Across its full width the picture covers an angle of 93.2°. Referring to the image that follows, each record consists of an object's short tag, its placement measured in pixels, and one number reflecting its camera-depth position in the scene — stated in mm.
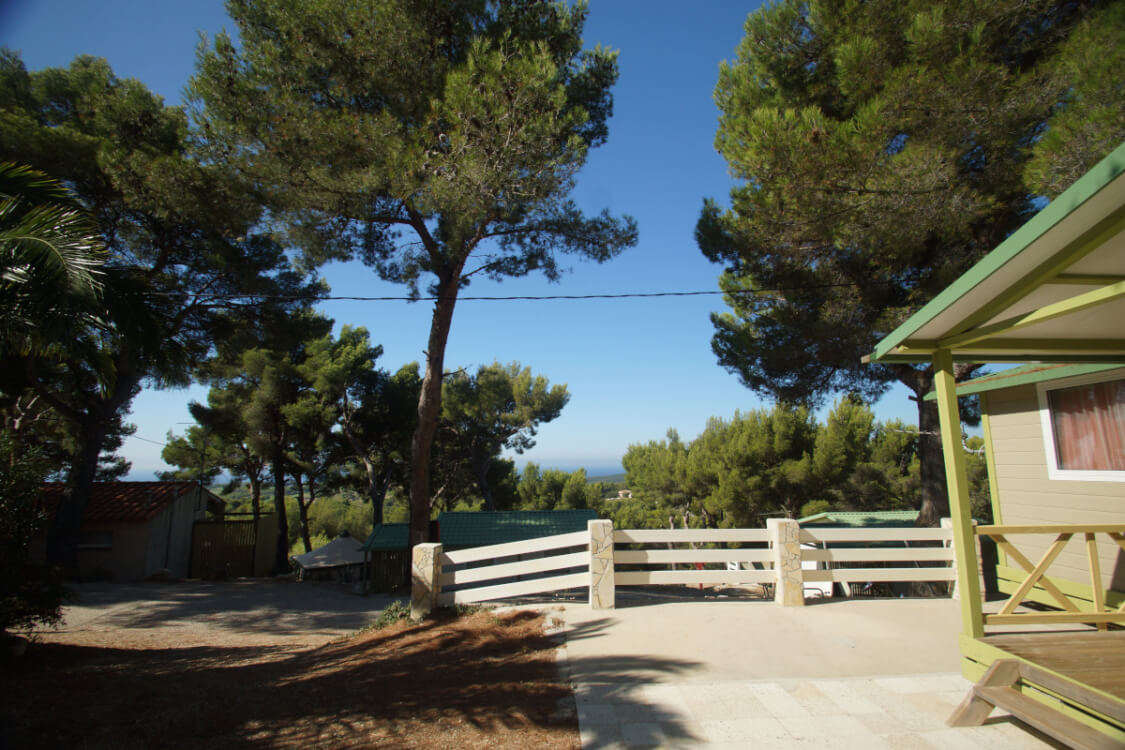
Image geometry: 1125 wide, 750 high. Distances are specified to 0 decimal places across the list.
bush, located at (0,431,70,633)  4758
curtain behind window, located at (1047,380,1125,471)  4620
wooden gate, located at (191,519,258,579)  17672
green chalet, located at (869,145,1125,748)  2826
